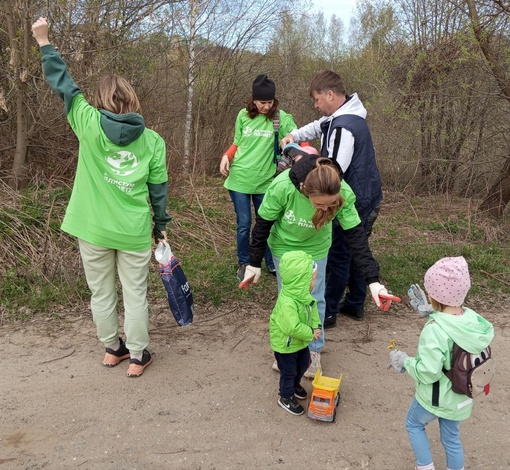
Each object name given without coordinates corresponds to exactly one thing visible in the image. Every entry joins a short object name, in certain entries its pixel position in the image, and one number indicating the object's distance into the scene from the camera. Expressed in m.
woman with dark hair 4.84
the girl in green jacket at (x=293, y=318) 2.79
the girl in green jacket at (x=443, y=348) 2.22
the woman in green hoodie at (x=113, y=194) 3.00
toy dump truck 2.97
